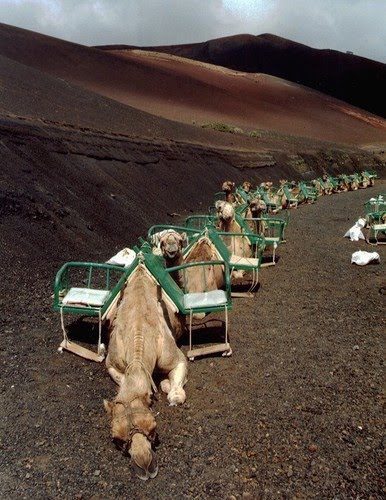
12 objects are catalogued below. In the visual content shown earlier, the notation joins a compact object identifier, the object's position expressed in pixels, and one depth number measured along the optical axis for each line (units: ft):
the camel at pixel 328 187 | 105.91
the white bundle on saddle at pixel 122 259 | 33.22
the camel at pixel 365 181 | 123.03
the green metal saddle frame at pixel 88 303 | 21.03
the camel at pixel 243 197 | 57.44
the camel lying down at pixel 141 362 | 14.17
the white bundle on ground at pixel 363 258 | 39.42
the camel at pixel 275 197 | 73.92
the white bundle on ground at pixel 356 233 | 50.71
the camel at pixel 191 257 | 22.54
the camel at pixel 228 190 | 40.54
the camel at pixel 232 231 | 34.32
